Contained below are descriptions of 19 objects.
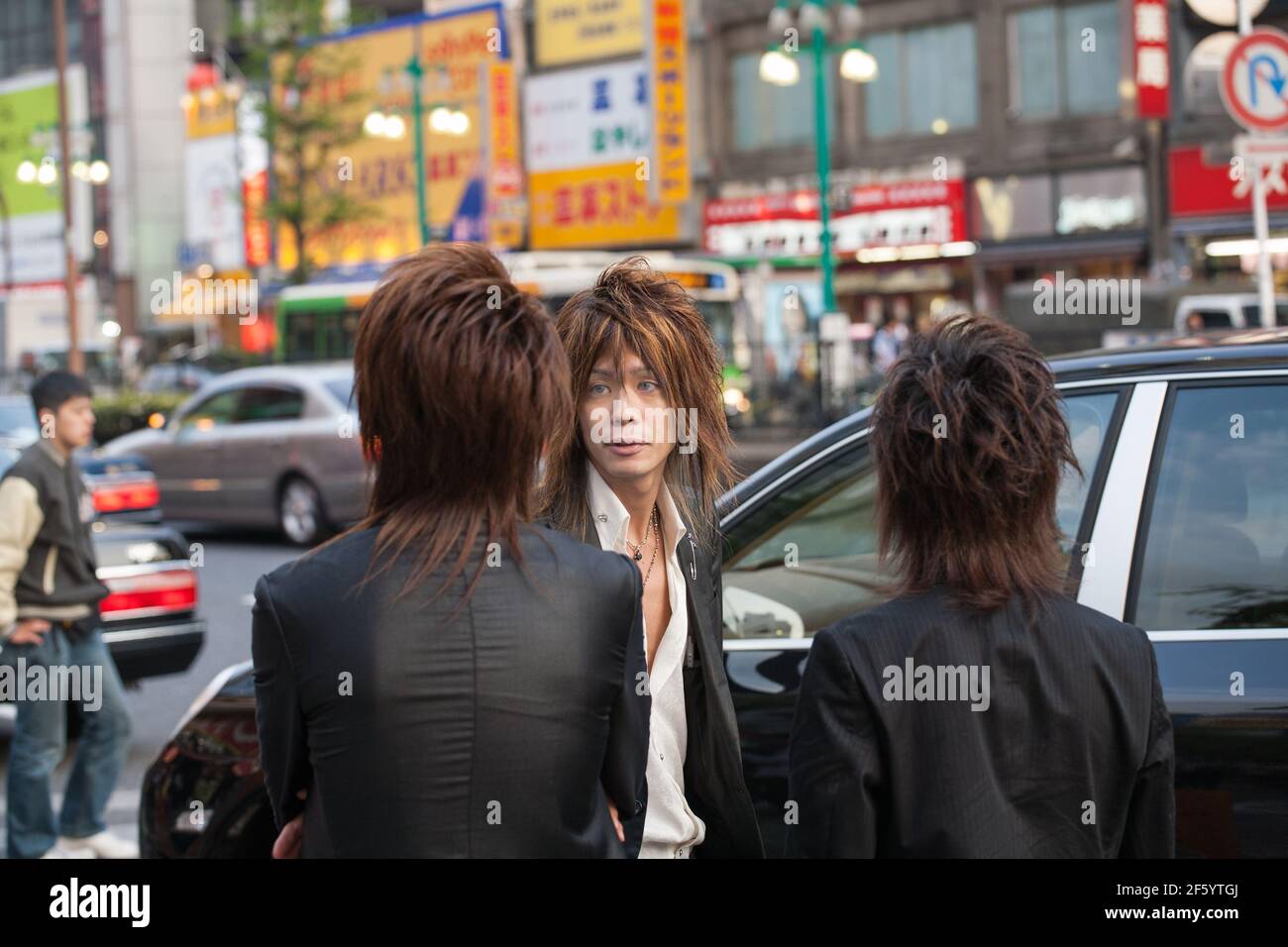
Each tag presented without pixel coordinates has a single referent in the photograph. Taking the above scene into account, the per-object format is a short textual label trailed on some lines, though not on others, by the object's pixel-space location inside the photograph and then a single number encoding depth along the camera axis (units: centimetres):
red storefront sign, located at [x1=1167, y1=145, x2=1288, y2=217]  2654
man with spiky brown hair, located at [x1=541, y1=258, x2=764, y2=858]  270
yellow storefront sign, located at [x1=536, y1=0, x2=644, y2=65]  3447
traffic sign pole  935
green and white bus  2100
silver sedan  1465
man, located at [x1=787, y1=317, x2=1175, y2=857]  213
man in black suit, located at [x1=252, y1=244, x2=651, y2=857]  200
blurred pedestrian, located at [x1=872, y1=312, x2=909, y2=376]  2470
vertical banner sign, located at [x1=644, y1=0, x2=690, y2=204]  3167
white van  1883
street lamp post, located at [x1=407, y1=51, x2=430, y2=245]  2575
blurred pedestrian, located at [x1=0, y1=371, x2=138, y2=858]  574
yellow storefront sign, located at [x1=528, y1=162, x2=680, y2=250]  3412
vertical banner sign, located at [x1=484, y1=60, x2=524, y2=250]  3516
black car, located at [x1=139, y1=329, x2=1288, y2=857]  296
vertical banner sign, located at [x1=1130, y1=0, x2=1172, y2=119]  2664
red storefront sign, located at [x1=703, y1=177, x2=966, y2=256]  3000
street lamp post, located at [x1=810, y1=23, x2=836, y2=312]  2047
